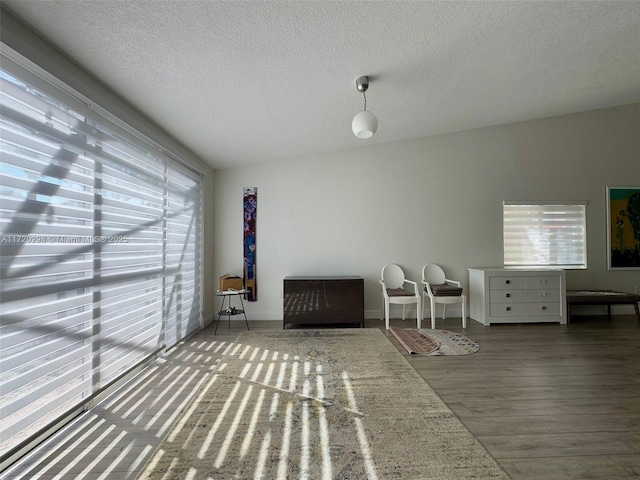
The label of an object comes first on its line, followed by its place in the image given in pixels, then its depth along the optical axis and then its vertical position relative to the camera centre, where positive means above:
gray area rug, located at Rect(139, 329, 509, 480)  1.48 -1.12
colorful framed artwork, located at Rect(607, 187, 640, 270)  4.95 +0.33
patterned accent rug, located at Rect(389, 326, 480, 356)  3.20 -1.14
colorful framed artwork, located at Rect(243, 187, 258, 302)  4.73 +0.08
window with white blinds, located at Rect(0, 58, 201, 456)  1.57 -0.05
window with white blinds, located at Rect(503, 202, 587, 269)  4.95 +0.16
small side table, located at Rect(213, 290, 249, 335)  4.02 -0.93
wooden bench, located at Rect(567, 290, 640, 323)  4.32 -0.78
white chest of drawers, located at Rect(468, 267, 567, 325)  4.33 -0.78
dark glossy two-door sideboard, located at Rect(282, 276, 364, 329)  4.30 -0.82
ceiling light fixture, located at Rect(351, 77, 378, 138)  2.78 +1.17
